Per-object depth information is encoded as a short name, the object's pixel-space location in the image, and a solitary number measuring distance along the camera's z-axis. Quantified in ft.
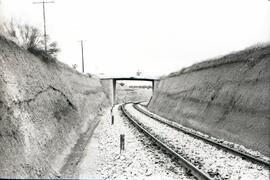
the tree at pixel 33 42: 66.42
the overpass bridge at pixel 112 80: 250.37
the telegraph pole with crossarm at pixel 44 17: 144.46
